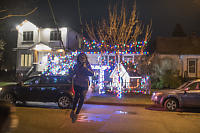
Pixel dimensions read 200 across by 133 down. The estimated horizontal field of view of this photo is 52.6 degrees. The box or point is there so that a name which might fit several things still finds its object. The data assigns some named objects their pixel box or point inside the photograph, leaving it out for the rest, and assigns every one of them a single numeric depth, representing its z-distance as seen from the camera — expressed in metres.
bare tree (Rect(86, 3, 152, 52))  16.55
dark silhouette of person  5.84
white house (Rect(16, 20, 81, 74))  27.83
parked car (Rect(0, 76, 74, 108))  10.24
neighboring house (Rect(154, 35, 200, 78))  24.19
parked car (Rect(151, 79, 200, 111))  9.70
